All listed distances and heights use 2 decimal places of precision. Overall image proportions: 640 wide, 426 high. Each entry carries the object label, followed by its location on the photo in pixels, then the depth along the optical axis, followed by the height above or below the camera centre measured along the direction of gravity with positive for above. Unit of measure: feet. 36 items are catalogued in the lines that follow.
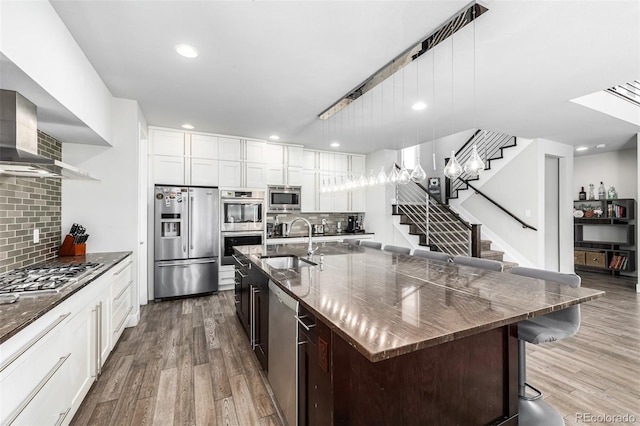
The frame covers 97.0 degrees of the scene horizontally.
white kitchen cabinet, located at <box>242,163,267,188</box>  16.65 +2.44
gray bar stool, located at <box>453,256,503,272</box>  7.92 -1.41
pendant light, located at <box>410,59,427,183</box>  9.26 +1.38
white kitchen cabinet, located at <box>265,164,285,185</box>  17.48 +2.59
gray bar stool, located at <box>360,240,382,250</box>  12.72 -1.34
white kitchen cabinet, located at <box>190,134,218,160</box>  15.30 +3.81
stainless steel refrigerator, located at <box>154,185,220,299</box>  14.03 -1.27
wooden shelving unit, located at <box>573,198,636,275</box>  18.85 -1.47
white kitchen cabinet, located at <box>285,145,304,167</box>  18.17 +3.91
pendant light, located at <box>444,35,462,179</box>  8.49 +1.41
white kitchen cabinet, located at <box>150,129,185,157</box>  14.43 +3.83
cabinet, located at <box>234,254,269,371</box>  7.38 -2.72
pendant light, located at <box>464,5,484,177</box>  7.89 +1.44
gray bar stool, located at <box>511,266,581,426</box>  5.80 -2.45
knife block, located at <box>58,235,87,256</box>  9.55 -1.09
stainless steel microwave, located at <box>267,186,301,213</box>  17.70 +1.07
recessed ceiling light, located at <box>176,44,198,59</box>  7.48 +4.48
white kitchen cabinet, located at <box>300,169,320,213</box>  18.83 +1.65
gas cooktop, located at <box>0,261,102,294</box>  5.41 -1.38
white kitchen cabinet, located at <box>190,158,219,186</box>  15.26 +2.42
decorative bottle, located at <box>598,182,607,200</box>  20.02 +1.60
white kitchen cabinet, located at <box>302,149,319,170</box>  19.21 +3.85
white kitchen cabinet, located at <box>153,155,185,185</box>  14.44 +2.39
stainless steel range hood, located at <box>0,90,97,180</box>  5.63 +1.62
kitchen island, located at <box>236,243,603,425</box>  3.86 -2.07
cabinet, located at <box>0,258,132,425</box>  3.78 -2.47
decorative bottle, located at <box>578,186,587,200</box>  21.08 +1.55
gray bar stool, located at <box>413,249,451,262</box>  9.26 -1.36
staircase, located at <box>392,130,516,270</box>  16.65 -0.03
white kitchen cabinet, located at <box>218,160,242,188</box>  15.93 +2.40
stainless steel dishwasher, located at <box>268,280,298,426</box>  5.38 -2.84
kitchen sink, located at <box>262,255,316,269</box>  9.30 -1.53
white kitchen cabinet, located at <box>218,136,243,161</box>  15.96 +3.84
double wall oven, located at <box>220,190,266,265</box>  15.71 -0.19
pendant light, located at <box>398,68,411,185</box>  9.92 +1.39
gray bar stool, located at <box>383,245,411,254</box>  11.28 -1.38
